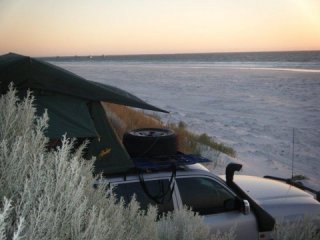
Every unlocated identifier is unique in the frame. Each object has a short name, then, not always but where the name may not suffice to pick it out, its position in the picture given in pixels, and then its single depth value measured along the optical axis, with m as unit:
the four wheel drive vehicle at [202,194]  3.47
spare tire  4.03
